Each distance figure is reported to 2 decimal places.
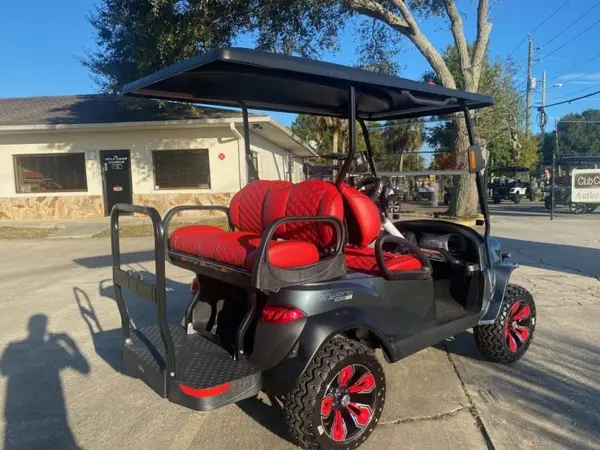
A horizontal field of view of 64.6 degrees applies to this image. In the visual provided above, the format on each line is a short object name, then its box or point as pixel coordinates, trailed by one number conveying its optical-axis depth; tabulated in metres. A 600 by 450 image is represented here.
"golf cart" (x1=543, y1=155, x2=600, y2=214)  16.44
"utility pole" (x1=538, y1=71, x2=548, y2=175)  27.45
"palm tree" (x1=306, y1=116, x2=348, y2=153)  26.45
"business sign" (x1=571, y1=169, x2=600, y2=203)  16.34
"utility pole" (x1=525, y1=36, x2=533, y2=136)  33.88
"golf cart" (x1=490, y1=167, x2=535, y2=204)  27.08
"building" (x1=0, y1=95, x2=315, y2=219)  15.30
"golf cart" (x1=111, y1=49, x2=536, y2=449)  2.48
